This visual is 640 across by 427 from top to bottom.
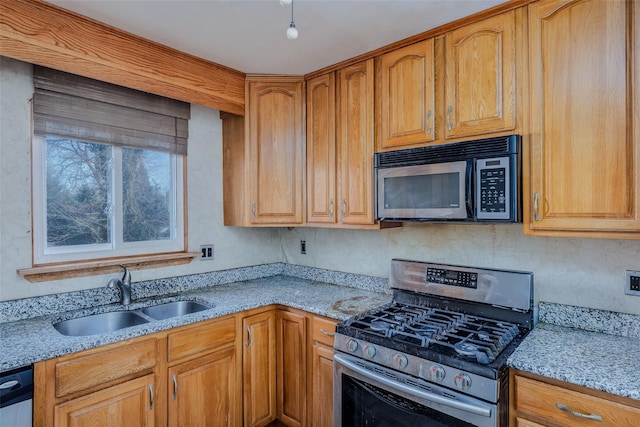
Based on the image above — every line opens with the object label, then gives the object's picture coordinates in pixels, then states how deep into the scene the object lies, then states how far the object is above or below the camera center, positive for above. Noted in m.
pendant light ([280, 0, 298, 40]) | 1.34 +0.67
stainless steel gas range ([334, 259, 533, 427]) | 1.39 -0.57
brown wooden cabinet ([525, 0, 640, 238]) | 1.38 +0.38
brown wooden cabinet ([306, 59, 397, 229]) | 2.19 +0.42
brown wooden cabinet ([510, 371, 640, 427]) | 1.20 -0.68
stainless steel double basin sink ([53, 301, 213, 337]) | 1.91 -0.59
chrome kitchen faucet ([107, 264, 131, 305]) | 2.10 -0.41
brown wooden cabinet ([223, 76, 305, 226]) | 2.53 +0.42
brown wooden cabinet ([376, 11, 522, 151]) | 1.68 +0.64
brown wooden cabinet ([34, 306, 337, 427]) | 1.53 -0.82
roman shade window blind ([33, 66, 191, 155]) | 1.91 +0.60
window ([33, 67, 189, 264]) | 1.94 +0.27
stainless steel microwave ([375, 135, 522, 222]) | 1.61 +0.15
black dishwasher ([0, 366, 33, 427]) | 1.33 -0.68
